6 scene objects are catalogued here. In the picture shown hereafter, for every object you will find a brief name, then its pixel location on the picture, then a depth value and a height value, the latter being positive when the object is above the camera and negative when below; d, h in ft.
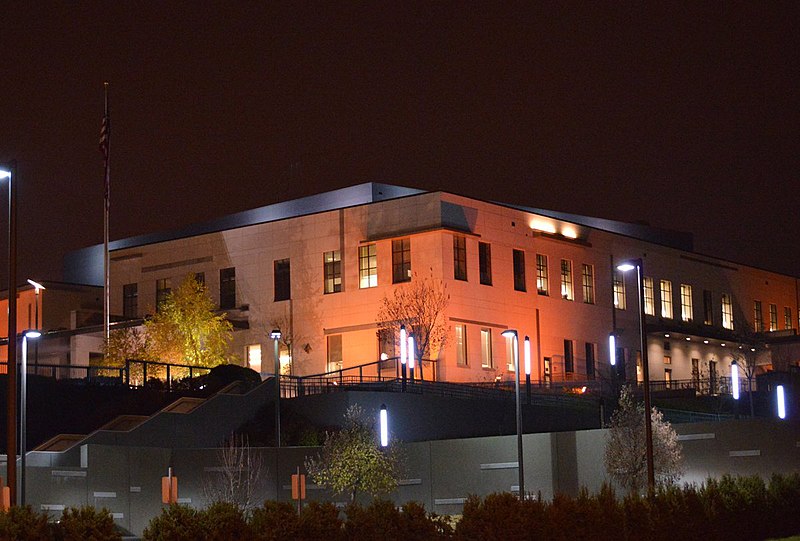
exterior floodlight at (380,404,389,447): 143.33 +1.28
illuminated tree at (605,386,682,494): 118.42 -1.78
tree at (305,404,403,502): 131.85 -2.81
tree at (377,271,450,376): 211.20 +21.32
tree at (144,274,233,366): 204.44 +18.75
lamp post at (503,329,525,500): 119.30 -2.29
